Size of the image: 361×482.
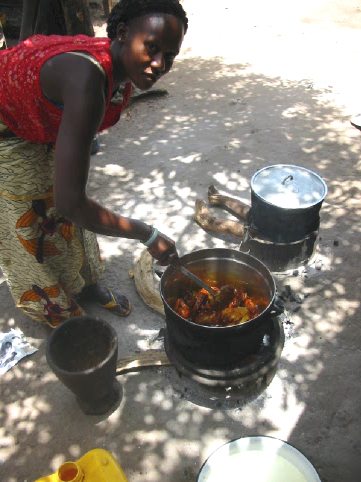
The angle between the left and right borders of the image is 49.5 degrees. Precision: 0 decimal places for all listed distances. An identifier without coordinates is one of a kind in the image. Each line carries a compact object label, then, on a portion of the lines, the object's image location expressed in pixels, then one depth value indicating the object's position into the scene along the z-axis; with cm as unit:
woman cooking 181
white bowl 246
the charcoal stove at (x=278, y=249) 402
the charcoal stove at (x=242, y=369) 296
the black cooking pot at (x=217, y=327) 271
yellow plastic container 237
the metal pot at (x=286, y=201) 369
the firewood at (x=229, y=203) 483
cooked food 293
